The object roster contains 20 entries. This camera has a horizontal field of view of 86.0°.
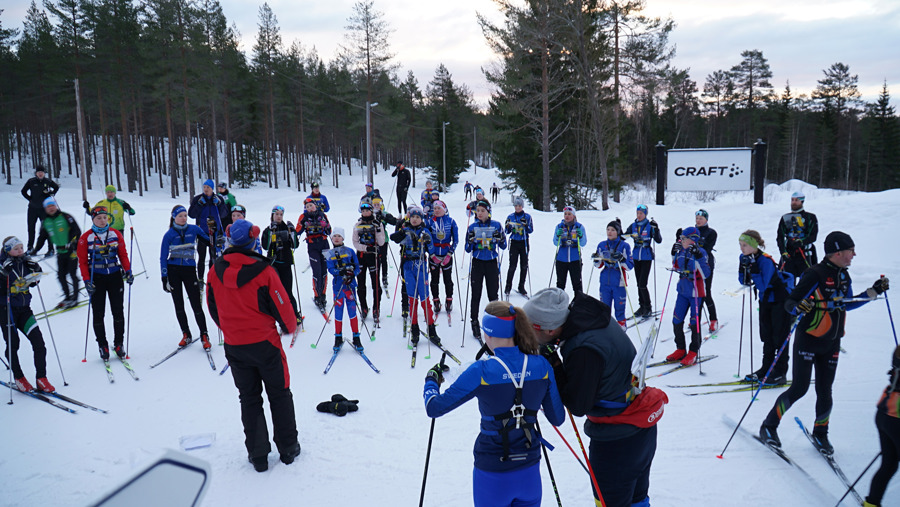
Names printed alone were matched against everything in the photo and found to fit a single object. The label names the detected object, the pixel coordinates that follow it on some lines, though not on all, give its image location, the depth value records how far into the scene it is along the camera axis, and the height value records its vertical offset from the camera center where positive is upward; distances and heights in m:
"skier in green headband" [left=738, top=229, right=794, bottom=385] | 6.02 -1.35
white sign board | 16.05 +0.61
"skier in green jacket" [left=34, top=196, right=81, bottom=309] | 9.30 -0.96
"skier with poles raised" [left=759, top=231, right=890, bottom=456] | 4.35 -1.18
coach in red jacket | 4.23 -1.24
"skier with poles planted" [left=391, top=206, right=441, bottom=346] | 7.68 -1.11
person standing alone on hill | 19.30 +0.29
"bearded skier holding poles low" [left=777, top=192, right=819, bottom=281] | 8.34 -0.92
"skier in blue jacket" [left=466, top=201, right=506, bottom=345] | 8.05 -1.08
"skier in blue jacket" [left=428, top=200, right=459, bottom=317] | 8.48 -0.97
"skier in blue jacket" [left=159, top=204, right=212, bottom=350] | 7.29 -1.11
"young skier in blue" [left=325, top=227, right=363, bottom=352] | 7.15 -1.31
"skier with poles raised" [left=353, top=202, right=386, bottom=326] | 8.51 -1.03
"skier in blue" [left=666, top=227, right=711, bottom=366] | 6.80 -1.42
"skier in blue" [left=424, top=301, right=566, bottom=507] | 2.59 -1.16
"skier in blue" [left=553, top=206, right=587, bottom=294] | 8.73 -1.03
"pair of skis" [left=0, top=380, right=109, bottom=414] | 5.66 -2.50
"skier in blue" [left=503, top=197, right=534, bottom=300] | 9.89 -0.97
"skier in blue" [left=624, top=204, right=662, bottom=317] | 8.73 -1.01
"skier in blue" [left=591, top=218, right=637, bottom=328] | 7.82 -1.25
